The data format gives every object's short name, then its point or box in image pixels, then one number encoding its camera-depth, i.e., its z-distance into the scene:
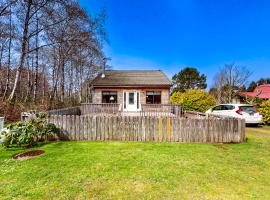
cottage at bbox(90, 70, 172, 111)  18.11
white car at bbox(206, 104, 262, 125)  11.80
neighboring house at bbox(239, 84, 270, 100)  34.97
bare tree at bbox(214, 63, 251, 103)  39.62
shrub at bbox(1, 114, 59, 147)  6.31
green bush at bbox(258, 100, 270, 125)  12.82
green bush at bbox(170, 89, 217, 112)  20.64
